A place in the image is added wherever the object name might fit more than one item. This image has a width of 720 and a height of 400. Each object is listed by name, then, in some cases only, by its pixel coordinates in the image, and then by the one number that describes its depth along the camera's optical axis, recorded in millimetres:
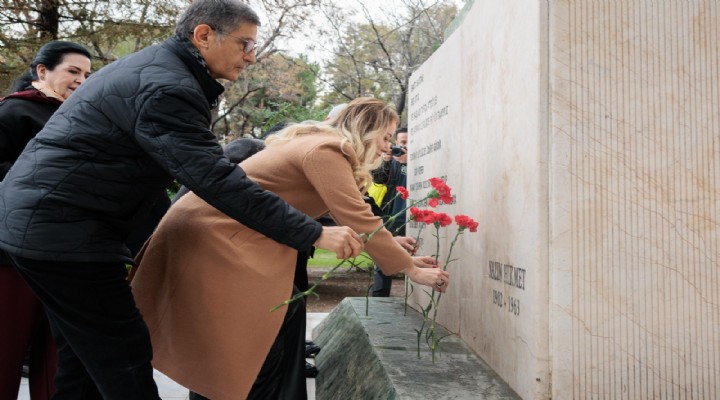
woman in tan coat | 2338
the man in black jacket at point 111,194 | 1896
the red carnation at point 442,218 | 2682
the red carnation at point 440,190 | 2621
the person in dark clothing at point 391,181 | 5758
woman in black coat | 2533
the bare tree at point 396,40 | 14062
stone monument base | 2498
